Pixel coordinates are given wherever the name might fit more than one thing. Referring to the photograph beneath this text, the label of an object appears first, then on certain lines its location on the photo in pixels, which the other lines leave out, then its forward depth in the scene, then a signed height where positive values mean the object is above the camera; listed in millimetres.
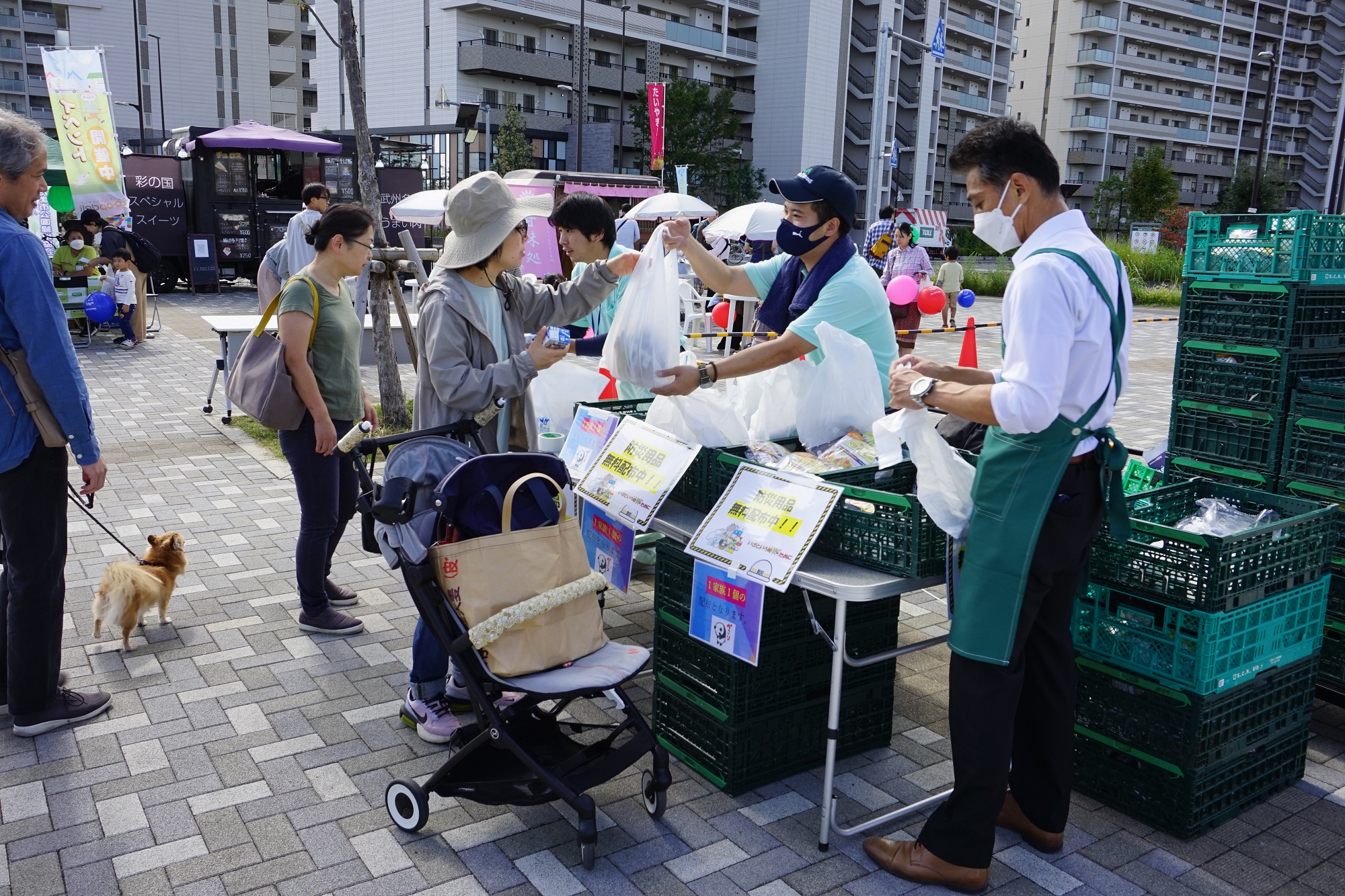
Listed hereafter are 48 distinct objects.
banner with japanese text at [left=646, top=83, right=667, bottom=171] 36094 +4871
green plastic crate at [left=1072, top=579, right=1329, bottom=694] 2861 -1083
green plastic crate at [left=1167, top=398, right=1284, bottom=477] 3771 -622
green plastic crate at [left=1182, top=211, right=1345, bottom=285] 3668 +106
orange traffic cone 9578 -821
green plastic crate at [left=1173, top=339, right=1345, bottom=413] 3713 -363
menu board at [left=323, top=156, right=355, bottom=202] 22281 +1418
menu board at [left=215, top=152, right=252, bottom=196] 20031 +1214
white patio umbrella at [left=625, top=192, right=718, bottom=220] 17439 +818
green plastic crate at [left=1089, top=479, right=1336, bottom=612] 2809 -837
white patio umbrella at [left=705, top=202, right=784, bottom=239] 15984 +541
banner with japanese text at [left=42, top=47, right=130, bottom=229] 14719 +1484
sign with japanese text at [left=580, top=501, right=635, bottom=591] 3633 -1093
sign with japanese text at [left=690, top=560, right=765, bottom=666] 2941 -1072
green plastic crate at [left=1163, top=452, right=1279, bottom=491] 3818 -782
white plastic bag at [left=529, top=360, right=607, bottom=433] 4375 -629
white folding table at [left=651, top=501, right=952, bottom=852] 2727 -907
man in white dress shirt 2406 -487
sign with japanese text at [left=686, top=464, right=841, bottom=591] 2832 -787
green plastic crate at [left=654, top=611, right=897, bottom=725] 3170 -1364
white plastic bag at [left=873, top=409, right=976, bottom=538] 2689 -571
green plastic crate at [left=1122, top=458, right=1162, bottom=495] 3988 -820
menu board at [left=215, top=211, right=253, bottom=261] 20359 +39
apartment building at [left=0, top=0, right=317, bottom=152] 61906 +11669
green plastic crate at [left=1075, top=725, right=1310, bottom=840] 3012 -1589
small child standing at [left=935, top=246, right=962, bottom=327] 18453 -299
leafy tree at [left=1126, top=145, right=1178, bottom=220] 49219 +4059
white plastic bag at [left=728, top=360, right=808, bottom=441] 3561 -540
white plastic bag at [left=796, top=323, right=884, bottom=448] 3342 -446
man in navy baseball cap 3430 -90
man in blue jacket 3203 -771
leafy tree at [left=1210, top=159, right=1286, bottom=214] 65562 +5491
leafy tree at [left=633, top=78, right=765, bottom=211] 49969 +5765
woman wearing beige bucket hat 3529 -288
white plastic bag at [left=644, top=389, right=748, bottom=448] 3525 -583
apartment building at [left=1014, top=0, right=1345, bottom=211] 73938 +14528
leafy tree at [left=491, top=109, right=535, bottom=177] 43066 +4381
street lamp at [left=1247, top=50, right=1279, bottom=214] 33344 +5476
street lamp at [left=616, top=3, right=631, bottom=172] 50562 +5558
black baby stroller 2859 -1246
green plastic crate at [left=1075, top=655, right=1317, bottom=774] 2939 -1339
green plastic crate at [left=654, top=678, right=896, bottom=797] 3248 -1612
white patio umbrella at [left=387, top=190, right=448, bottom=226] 16016 +555
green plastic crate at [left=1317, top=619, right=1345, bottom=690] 3697 -1386
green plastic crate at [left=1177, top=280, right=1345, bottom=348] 3678 -145
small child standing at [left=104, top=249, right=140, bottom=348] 13641 -802
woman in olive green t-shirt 4180 -648
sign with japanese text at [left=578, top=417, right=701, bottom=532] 3291 -746
